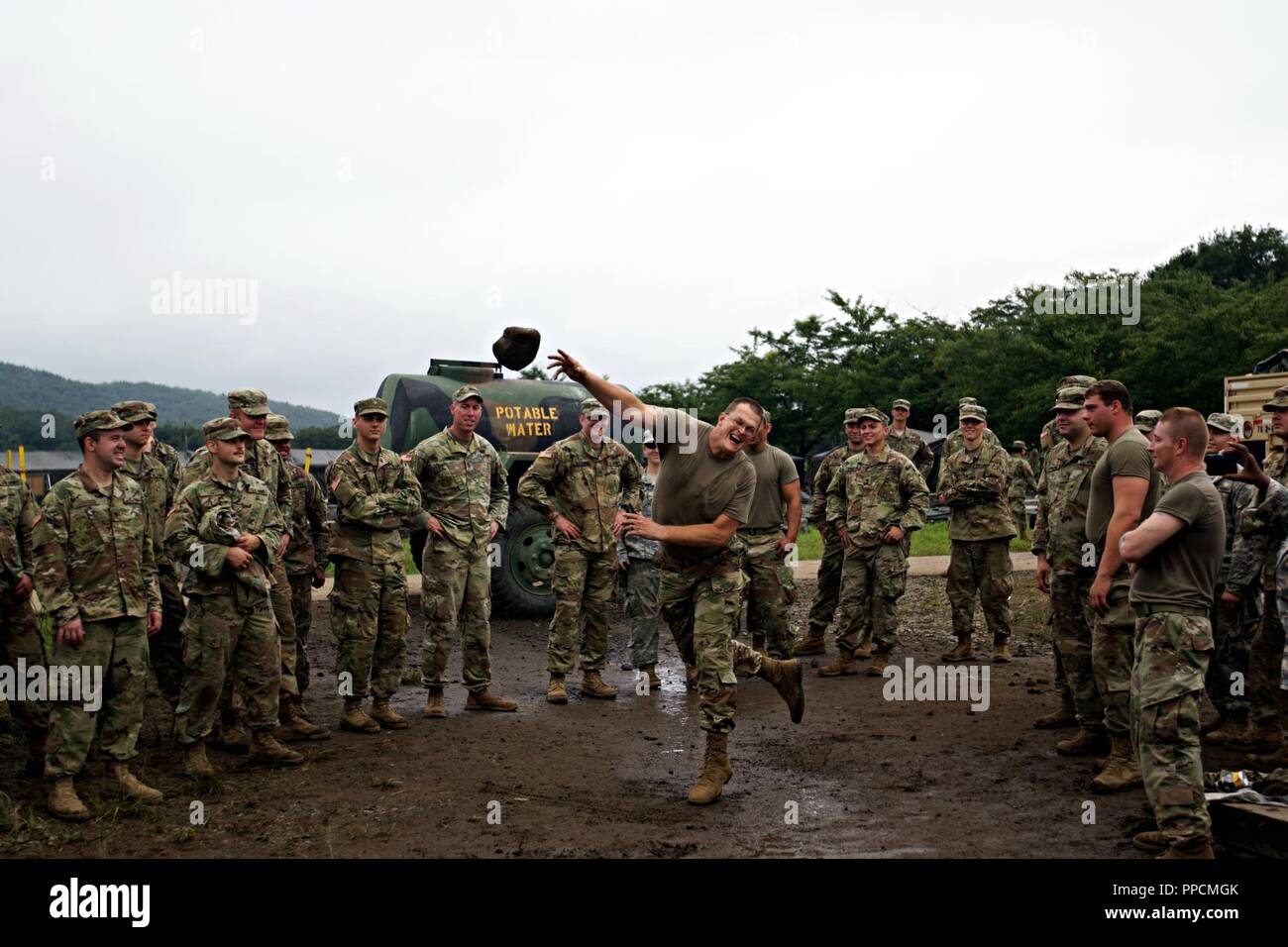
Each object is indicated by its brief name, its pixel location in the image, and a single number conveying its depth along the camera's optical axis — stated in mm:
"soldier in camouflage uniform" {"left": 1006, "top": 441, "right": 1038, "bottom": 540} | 10742
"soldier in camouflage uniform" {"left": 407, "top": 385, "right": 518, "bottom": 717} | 7773
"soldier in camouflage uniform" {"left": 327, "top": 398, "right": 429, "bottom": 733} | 7289
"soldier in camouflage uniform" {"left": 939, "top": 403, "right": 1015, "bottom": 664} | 9398
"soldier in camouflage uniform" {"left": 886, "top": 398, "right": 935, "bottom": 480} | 11398
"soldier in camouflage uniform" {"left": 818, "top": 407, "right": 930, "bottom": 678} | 9055
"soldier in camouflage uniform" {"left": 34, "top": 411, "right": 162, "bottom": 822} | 5598
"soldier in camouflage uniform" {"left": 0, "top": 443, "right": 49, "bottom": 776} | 5738
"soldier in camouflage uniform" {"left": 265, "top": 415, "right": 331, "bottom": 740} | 7754
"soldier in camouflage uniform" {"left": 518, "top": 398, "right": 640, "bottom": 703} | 8414
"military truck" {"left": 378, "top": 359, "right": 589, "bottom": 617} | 11656
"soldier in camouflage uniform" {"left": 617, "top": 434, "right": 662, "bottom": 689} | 8891
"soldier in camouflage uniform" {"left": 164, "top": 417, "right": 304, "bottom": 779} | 6180
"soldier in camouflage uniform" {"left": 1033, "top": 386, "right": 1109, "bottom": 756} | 6473
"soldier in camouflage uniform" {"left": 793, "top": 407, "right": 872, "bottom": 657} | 10109
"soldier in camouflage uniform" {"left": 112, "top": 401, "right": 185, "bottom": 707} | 7105
